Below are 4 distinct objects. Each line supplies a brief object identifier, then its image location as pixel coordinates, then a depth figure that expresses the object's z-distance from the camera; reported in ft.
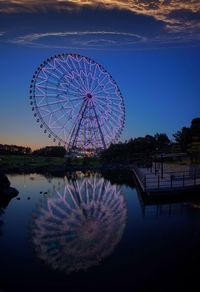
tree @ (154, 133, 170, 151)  201.67
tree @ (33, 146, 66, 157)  263.20
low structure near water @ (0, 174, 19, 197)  56.42
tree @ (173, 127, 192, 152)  93.17
